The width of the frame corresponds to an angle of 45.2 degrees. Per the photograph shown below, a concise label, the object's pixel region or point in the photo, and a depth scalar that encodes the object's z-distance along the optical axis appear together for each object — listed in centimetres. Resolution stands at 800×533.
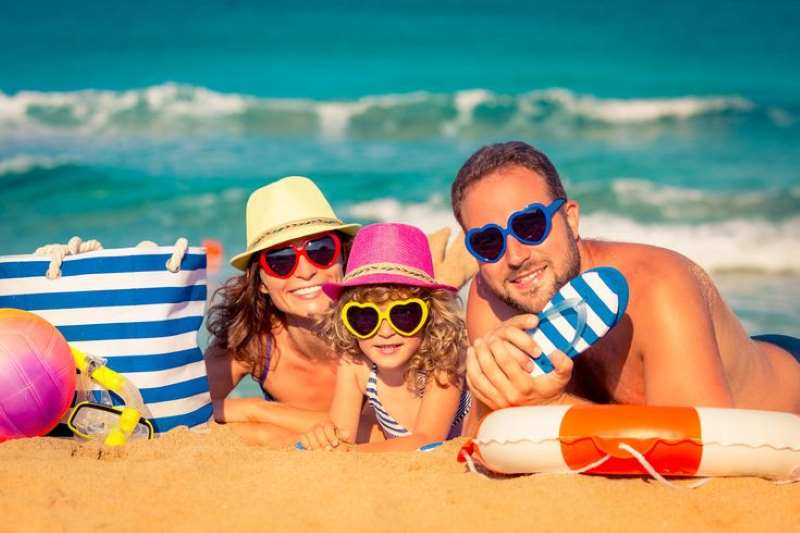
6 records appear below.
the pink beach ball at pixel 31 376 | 424
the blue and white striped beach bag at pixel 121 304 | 484
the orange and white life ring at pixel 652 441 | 325
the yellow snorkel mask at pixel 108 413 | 455
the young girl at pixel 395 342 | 471
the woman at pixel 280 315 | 538
